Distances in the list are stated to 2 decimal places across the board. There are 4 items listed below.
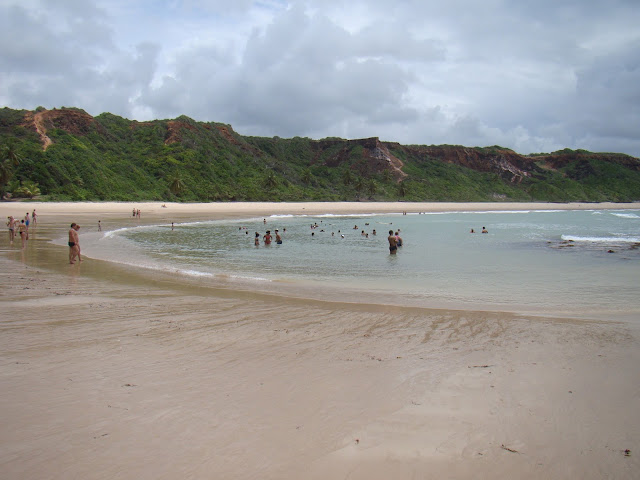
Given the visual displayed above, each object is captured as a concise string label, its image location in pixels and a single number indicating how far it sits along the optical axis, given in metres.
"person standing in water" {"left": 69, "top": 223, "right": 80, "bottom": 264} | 14.46
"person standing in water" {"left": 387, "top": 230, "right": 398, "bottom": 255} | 19.80
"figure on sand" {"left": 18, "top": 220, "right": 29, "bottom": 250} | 18.75
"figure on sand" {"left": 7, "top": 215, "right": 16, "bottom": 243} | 22.04
